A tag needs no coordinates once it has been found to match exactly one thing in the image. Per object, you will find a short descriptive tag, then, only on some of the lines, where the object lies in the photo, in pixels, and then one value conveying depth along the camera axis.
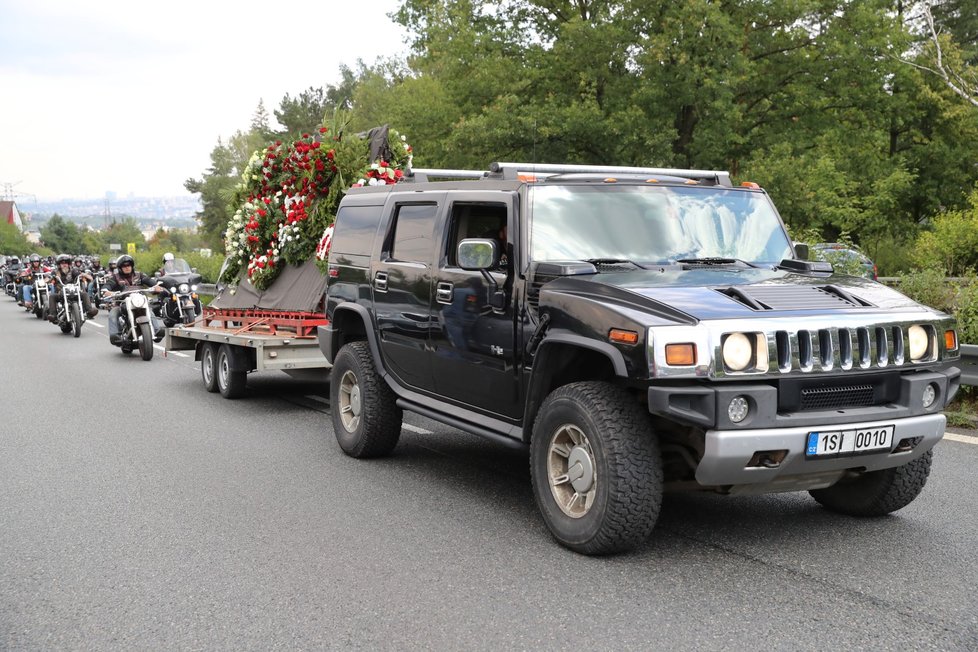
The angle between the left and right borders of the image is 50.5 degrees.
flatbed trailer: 10.28
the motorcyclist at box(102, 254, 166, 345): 17.53
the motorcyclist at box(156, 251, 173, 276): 18.42
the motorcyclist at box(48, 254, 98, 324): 22.59
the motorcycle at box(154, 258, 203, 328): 17.83
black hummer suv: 4.73
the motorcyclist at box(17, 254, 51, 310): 30.45
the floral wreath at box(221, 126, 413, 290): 11.12
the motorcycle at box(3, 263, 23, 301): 45.56
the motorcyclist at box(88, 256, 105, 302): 29.97
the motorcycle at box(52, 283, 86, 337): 21.95
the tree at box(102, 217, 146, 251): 159.88
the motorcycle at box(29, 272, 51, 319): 29.12
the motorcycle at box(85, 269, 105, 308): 30.07
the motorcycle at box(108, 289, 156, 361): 16.44
